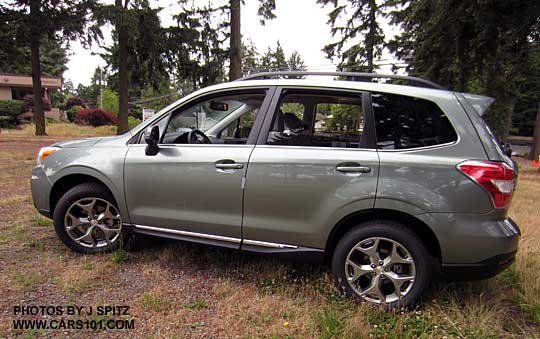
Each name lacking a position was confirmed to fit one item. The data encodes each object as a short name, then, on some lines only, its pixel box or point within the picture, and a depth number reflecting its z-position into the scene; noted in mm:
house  35156
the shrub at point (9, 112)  27205
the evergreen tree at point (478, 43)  7594
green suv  2457
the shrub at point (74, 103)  46469
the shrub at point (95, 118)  30406
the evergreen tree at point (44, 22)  16406
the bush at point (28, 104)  30672
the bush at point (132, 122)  27694
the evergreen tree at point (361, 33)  20266
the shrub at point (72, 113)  36147
